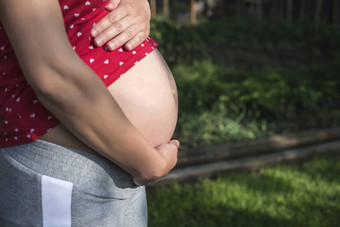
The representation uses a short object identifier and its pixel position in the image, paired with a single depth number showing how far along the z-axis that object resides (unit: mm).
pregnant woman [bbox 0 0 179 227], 899
